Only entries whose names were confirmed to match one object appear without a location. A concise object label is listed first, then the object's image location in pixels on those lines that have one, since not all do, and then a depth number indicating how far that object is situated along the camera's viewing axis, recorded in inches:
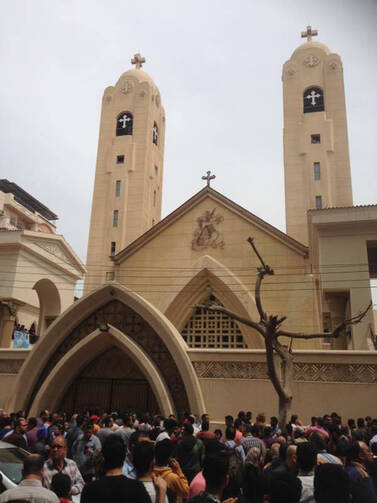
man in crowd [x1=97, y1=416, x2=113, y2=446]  323.1
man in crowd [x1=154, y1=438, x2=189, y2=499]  176.4
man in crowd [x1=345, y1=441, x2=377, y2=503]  167.0
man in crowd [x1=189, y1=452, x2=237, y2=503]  138.6
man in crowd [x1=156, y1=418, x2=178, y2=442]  324.1
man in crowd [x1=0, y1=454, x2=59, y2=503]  146.0
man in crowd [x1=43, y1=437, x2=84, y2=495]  219.3
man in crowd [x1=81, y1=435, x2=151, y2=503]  126.3
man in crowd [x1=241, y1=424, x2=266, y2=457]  265.1
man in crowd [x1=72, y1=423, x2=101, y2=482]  283.5
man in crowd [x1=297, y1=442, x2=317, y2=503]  172.3
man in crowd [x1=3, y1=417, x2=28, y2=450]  293.0
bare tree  441.7
